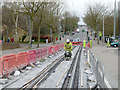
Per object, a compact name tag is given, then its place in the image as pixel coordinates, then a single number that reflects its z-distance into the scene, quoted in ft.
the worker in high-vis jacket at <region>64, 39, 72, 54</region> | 54.24
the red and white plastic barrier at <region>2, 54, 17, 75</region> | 32.12
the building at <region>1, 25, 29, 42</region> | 158.83
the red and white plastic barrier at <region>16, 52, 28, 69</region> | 38.48
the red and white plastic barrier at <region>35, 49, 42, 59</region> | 50.30
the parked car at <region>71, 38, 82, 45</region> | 171.12
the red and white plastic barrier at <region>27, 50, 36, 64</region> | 44.86
